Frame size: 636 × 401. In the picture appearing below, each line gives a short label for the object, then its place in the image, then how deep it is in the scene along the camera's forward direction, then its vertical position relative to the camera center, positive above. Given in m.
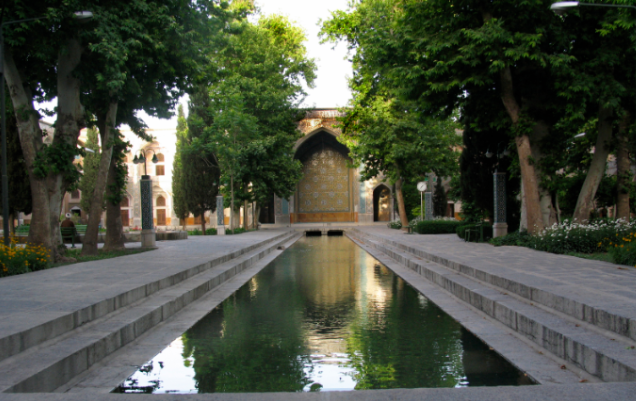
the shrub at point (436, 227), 23.81 -0.77
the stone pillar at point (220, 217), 25.78 -0.22
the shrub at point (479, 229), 17.00 -0.68
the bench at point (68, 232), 19.19 -0.59
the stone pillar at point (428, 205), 26.88 +0.19
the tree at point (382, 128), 26.30 +4.02
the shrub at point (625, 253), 8.90 -0.78
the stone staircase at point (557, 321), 4.12 -1.10
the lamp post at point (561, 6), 10.52 +3.87
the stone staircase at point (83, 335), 3.94 -1.10
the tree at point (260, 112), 26.64 +5.29
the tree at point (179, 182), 30.74 +1.92
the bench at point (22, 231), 25.05 -0.69
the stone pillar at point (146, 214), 16.27 -0.01
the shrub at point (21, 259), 9.11 -0.76
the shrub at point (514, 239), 14.02 -0.83
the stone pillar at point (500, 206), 16.62 +0.05
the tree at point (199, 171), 29.03 +2.30
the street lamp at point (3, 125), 10.13 +1.70
